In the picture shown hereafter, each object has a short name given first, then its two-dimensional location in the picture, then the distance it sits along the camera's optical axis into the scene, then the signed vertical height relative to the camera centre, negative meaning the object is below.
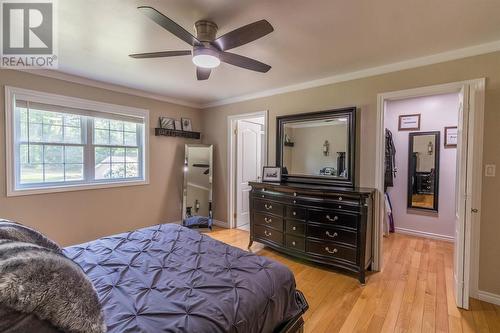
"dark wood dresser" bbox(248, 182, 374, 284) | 2.53 -0.74
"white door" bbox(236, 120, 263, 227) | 4.51 -0.03
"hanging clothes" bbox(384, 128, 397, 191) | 4.09 +0.01
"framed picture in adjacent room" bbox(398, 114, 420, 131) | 4.04 +0.68
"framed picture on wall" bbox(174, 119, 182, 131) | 4.39 +0.64
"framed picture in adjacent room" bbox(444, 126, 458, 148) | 3.72 +0.40
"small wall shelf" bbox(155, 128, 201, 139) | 4.11 +0.48
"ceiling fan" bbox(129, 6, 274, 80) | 1.52 +0.86
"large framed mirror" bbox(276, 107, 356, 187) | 3.01 +0.20
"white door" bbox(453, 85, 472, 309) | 2.08 -0.34
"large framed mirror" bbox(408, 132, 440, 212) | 3.91 -0.15
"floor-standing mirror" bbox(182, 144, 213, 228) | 4.45 -0.50
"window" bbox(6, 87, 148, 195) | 2.85 +0.20
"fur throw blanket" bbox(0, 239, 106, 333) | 0.67 -0.41
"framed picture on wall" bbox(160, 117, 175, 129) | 4.18 +0.65
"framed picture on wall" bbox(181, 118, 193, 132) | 4.50 +0.67
